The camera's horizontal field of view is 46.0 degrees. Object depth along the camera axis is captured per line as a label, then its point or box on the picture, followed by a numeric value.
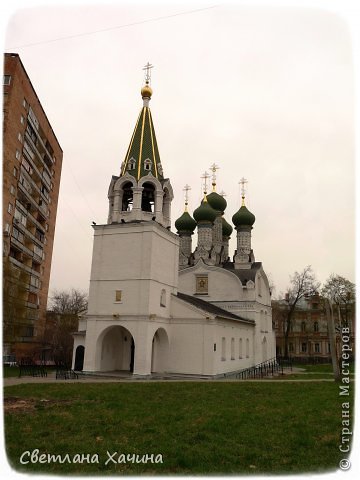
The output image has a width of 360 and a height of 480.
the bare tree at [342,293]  37.81
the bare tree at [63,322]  38.09
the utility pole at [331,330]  17.58
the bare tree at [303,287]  46.38
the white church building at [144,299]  24.00
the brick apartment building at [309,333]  53.47
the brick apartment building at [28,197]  32.62
